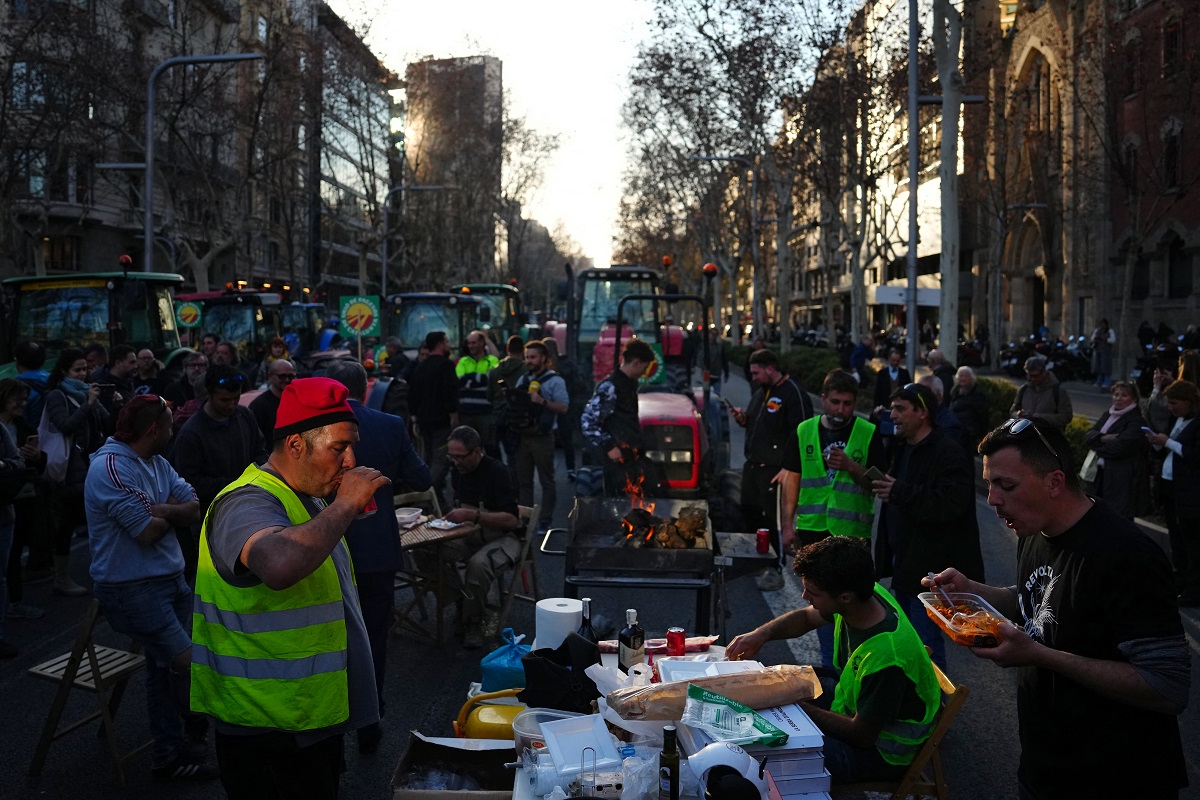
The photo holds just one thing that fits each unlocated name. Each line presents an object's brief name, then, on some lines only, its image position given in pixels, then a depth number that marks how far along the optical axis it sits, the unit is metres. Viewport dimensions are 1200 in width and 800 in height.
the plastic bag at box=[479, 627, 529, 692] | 5.00
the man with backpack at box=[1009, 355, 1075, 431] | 11.77
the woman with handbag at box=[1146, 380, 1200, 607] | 8.30
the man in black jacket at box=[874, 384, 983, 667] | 5.54
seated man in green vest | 4.05
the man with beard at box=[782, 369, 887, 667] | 6.46
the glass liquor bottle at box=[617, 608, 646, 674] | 4.71
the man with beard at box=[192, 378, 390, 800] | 3.21
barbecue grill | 6.23
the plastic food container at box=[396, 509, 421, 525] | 7.76
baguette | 3.71
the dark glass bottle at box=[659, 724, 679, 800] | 3.10
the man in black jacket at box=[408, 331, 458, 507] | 11.76
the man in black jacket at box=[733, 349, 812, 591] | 8.62
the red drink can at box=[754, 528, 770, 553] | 6.80
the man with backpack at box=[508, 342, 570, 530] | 10.99
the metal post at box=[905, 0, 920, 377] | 18.84
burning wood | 6.54
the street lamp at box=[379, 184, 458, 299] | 35.68
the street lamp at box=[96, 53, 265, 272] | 18.52
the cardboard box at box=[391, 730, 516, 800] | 3.87
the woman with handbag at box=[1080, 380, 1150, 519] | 9.05
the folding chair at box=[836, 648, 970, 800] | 4.13
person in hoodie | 5.17
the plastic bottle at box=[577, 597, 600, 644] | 5.16
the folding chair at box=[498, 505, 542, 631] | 7.46
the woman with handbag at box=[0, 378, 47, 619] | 7.90
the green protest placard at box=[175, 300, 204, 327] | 21.45
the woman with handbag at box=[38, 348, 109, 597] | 8.66
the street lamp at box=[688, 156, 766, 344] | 38.91
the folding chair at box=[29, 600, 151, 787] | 5.22
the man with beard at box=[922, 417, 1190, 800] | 2.94
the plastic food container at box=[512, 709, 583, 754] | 3.61
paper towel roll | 5.24
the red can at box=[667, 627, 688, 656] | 4.79
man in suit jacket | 5.57
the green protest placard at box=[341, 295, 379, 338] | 19.59
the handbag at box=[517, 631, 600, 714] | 4.29
